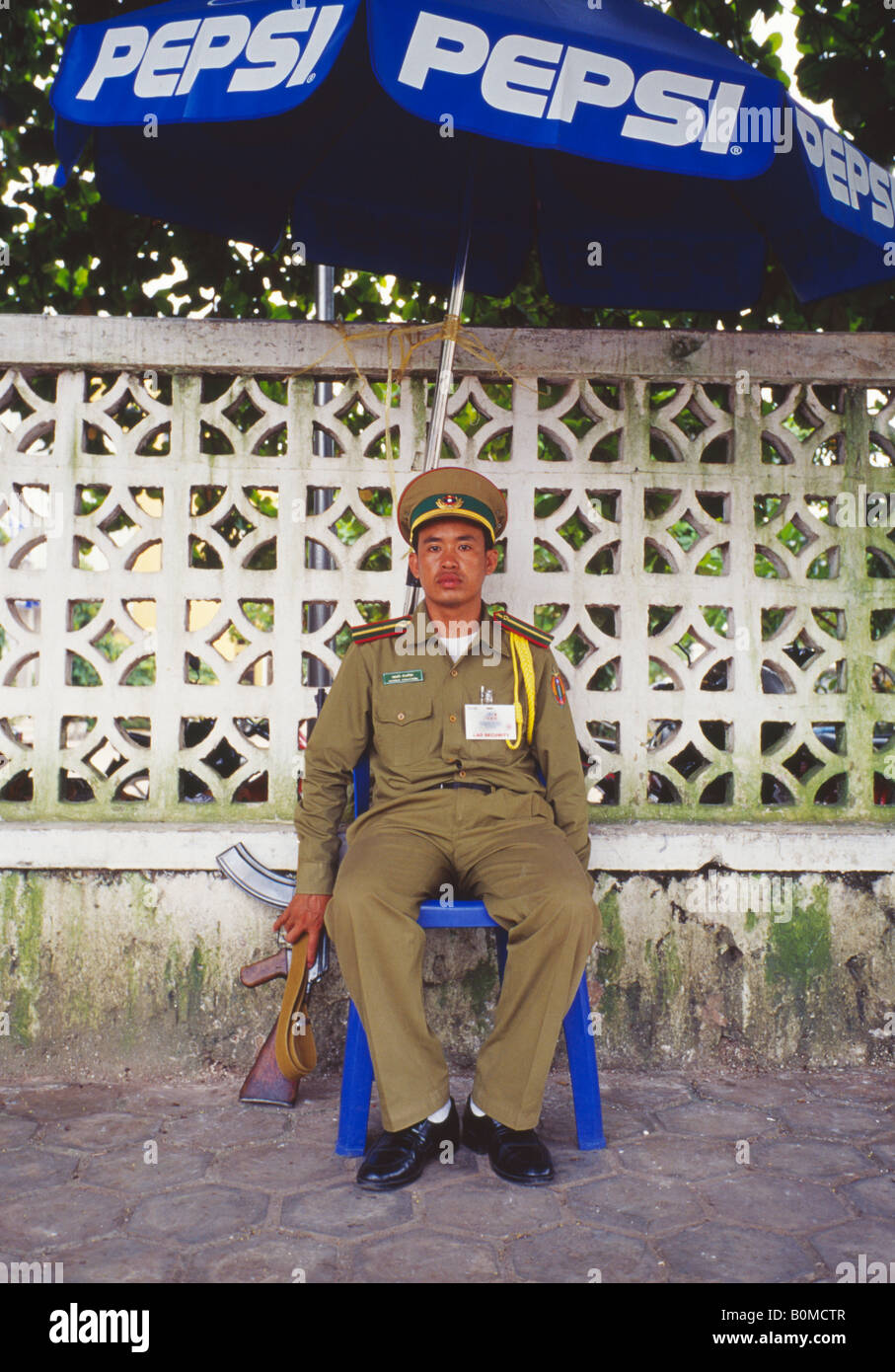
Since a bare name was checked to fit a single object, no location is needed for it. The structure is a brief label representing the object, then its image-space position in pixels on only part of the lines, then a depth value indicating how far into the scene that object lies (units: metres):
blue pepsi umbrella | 2.25
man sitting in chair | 2.62
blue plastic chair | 2.70
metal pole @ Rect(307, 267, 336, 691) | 3.56
